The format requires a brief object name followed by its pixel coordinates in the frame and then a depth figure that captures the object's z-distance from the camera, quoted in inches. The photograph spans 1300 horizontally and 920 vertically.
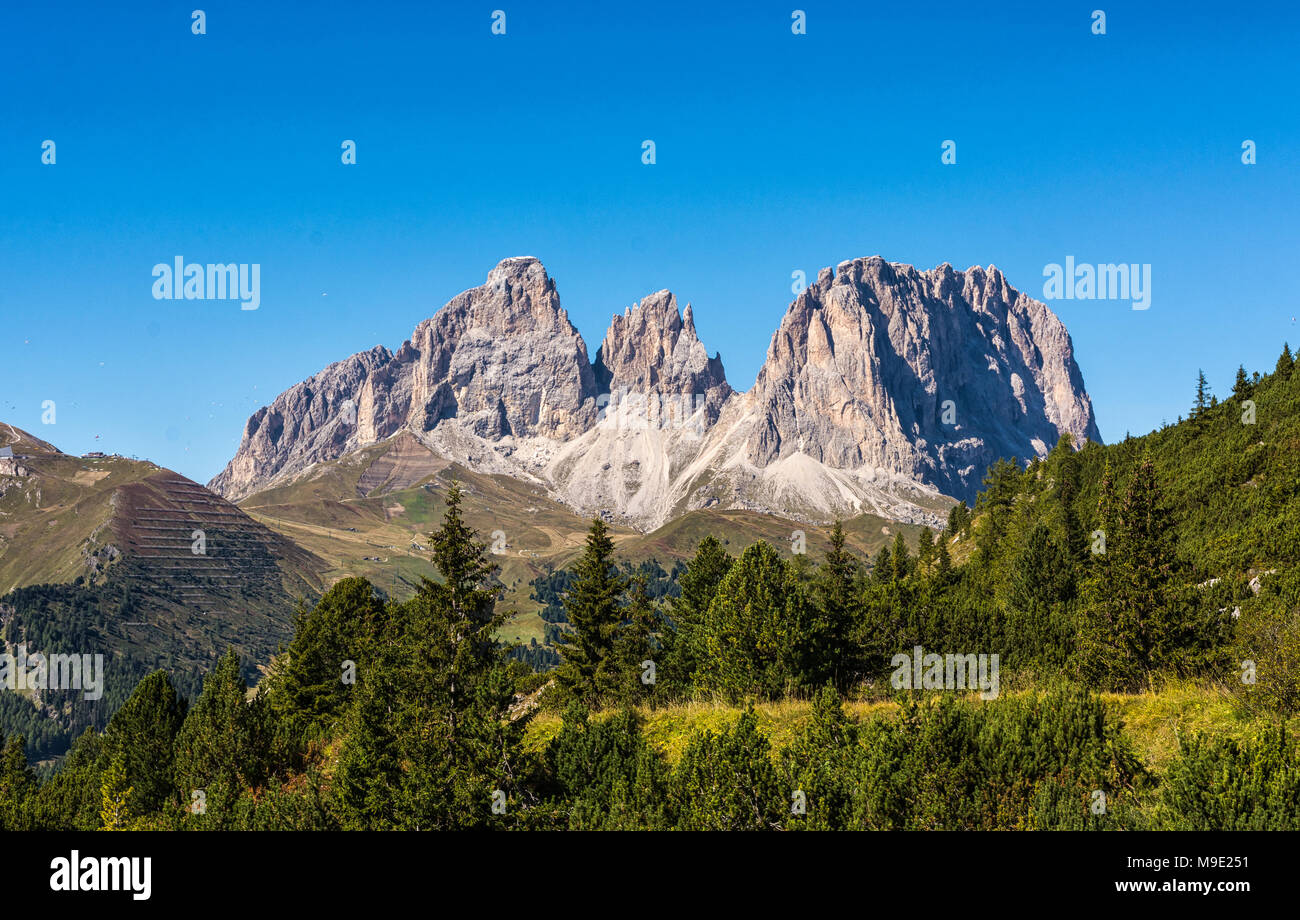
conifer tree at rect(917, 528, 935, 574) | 4424.2
